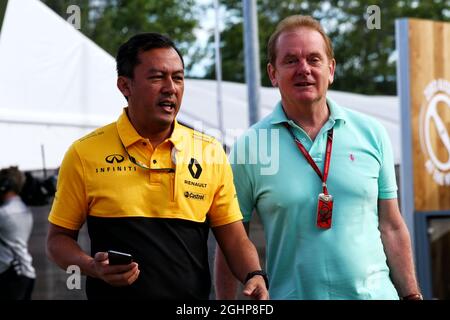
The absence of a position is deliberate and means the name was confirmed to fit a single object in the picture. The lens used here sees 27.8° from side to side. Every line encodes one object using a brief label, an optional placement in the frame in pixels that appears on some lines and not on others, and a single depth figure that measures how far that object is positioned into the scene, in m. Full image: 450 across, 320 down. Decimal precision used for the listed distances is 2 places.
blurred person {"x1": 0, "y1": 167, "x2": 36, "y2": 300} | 6.43
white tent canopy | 5.85
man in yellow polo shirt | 2.58
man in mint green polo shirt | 2.94
